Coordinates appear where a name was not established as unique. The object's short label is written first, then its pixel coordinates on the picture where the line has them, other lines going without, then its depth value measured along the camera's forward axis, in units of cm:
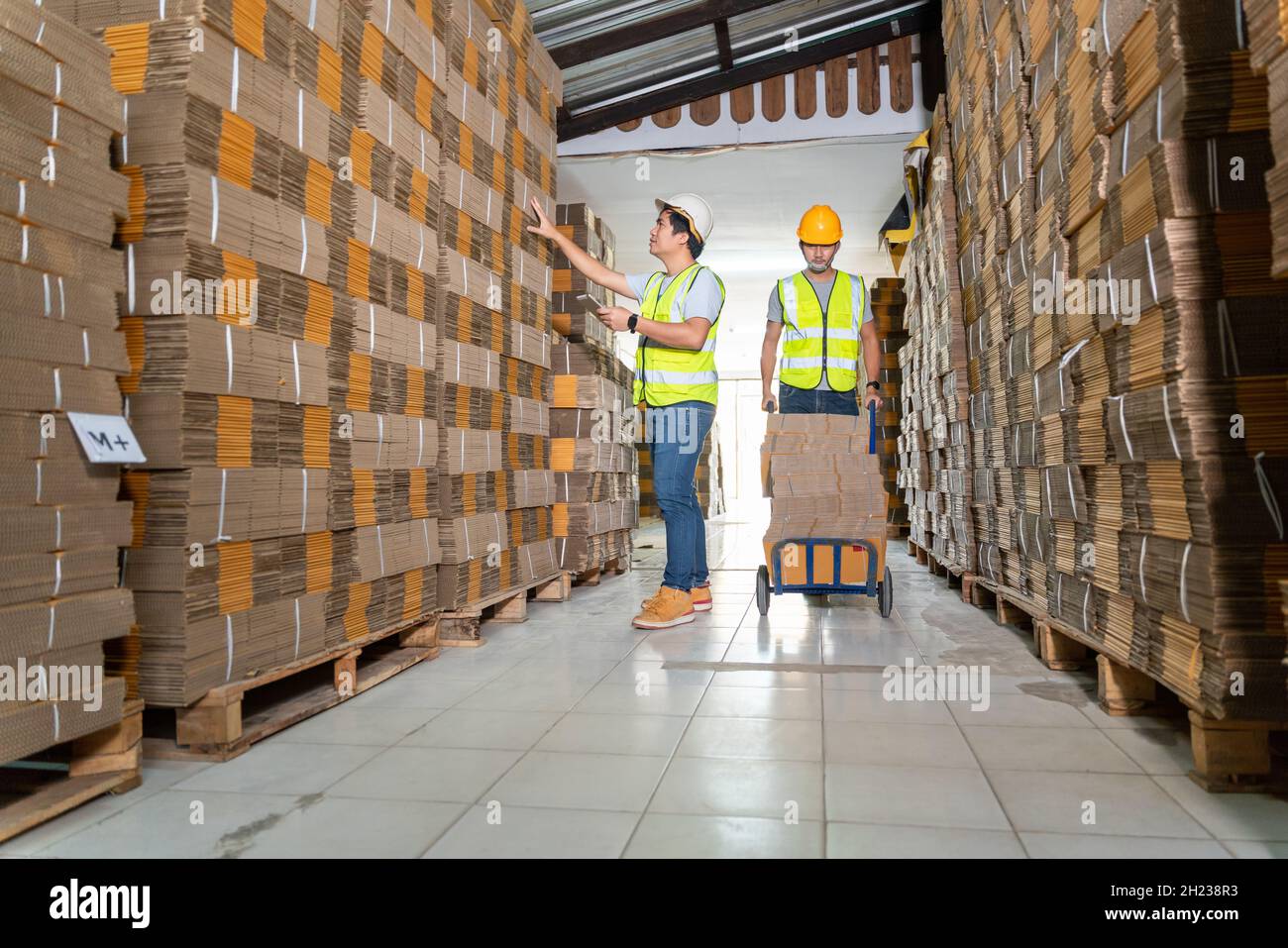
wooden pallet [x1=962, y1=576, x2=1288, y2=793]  263
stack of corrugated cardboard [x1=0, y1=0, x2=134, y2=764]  237
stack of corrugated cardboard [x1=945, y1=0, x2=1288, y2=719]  264
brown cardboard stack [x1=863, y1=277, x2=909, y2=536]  1149
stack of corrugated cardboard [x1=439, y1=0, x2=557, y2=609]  503
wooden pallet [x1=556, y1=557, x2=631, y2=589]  769
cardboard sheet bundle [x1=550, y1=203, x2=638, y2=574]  689
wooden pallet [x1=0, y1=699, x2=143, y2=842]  252
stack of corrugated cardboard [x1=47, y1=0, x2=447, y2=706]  297
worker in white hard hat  544
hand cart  572
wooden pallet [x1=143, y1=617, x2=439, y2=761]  302
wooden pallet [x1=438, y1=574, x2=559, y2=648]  504
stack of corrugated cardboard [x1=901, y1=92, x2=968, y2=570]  643
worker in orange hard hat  597
